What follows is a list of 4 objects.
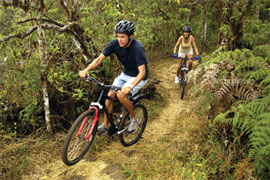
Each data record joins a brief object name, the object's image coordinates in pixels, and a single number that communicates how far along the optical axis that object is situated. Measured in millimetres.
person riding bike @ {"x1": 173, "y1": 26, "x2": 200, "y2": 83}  7421
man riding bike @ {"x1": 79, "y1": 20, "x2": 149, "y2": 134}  3604
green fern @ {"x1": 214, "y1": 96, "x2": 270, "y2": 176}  2625
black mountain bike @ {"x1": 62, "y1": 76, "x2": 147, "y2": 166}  3395
